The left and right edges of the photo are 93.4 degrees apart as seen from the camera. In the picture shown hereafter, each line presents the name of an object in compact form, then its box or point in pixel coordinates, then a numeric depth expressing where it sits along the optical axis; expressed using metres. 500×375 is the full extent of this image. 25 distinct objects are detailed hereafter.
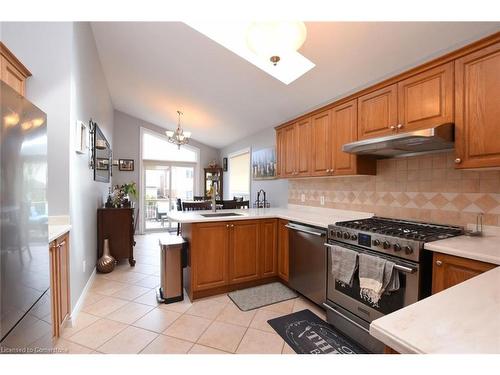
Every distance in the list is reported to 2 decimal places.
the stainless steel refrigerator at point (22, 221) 0.94
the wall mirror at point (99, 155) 3.13
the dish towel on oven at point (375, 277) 1.60
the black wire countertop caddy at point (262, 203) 4.13
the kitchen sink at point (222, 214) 2.77
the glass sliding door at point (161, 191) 6.40
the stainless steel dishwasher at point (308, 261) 2.22
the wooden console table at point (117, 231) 3.48
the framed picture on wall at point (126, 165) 6.03
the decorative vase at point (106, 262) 3.30
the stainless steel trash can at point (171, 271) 2.45
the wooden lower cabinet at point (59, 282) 1.67
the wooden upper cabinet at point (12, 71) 1.61
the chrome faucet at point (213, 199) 2.97
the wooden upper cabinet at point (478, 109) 1.45
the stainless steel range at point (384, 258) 1.50
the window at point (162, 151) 6.44
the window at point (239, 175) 5.89
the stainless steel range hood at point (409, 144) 1.61
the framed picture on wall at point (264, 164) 4.14
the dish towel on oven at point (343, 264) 1.85
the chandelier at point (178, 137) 4.74
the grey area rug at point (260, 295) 2.42
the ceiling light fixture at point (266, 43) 1.60
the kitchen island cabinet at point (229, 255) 2.47
